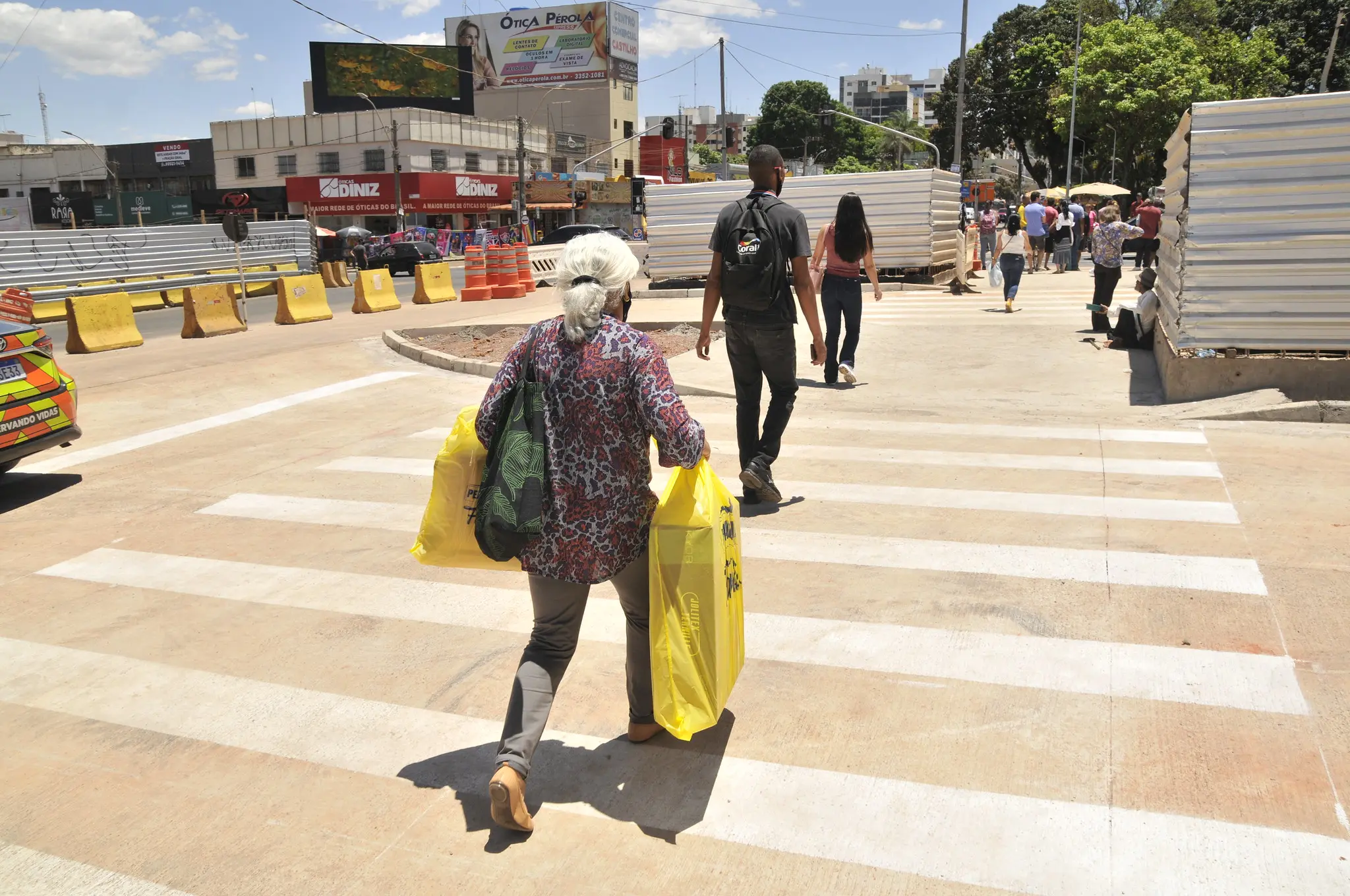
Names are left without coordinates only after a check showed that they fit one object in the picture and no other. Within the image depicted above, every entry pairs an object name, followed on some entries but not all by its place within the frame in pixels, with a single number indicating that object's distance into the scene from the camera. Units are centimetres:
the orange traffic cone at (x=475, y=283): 2505
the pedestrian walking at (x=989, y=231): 2511
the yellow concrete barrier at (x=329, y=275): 3222
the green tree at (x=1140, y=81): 4650
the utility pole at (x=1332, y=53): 4019
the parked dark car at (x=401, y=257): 3912
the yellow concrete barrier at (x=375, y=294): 2267
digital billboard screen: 7262
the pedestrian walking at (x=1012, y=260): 1614
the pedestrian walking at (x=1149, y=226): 1869
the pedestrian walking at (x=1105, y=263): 1341
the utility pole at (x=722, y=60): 4716
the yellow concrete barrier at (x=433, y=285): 2483
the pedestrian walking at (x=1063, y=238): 2656
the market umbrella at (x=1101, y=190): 3759
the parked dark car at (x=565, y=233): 3879
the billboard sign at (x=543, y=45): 8975
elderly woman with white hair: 329
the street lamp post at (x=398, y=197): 5769
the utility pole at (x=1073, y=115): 4668
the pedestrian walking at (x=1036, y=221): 2172
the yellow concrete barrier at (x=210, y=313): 1841
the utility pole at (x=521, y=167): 5359
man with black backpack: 612
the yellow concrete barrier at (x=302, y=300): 2056
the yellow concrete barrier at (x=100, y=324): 1648
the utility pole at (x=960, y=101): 3303
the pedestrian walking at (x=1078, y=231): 2681
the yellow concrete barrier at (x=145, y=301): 2605
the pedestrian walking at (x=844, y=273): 991
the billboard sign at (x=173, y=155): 7156
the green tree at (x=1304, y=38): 4931
